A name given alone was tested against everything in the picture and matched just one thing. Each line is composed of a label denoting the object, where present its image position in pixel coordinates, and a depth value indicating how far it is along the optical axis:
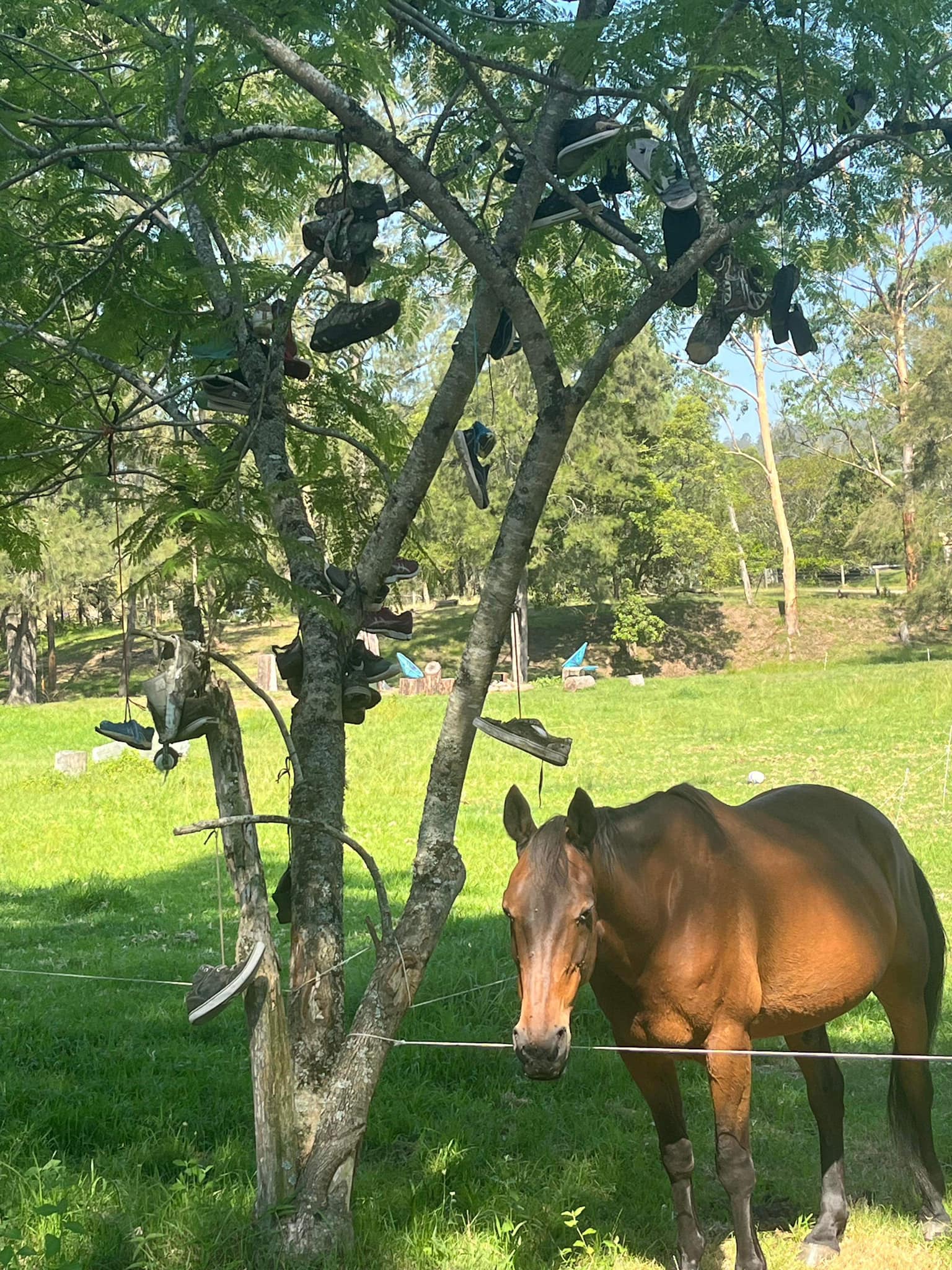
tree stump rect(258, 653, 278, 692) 27.88
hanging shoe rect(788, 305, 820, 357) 5.72
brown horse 3.66
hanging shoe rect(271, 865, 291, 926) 4.88
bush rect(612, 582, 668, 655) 39.34
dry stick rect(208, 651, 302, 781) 4.21
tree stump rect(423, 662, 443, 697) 28.61
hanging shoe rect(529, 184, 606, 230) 4.97
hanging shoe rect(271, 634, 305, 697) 4.95
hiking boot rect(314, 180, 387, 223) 4.95
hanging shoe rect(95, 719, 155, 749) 4.07
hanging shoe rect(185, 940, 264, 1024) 3.85
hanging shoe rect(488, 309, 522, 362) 5.15
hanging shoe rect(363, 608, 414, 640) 5.16
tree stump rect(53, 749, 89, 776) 17.38
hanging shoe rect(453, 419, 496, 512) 4.98
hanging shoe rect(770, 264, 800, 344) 5.60
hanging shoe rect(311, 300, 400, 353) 5.04
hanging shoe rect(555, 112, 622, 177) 4.58
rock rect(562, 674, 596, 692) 28.86
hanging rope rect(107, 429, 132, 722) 3.94
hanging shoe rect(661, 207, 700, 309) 5.08
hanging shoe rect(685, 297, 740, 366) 5.37
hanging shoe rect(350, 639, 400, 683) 4.96
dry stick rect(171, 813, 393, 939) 3.95
